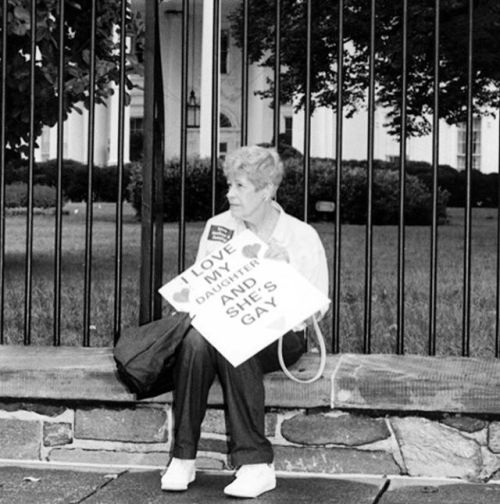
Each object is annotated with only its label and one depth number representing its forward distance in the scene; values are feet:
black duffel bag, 14.21
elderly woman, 13.98
